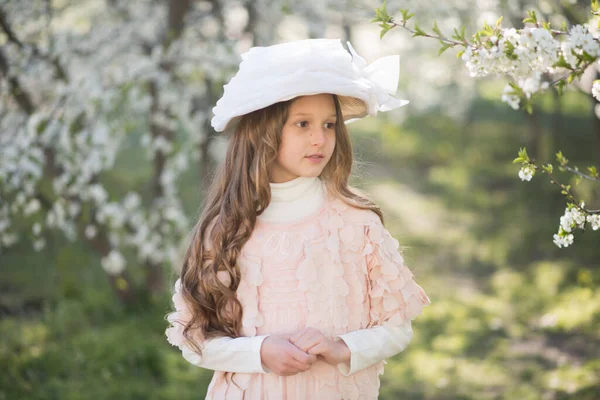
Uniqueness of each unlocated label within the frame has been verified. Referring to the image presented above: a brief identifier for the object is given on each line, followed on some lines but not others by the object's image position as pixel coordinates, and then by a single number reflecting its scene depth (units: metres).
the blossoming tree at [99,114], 3.77
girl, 1.78
